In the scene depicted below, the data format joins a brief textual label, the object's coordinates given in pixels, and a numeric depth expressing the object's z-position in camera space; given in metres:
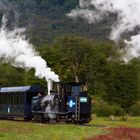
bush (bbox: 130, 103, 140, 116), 83.27
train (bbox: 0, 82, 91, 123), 48.25
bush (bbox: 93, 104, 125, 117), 79.44
